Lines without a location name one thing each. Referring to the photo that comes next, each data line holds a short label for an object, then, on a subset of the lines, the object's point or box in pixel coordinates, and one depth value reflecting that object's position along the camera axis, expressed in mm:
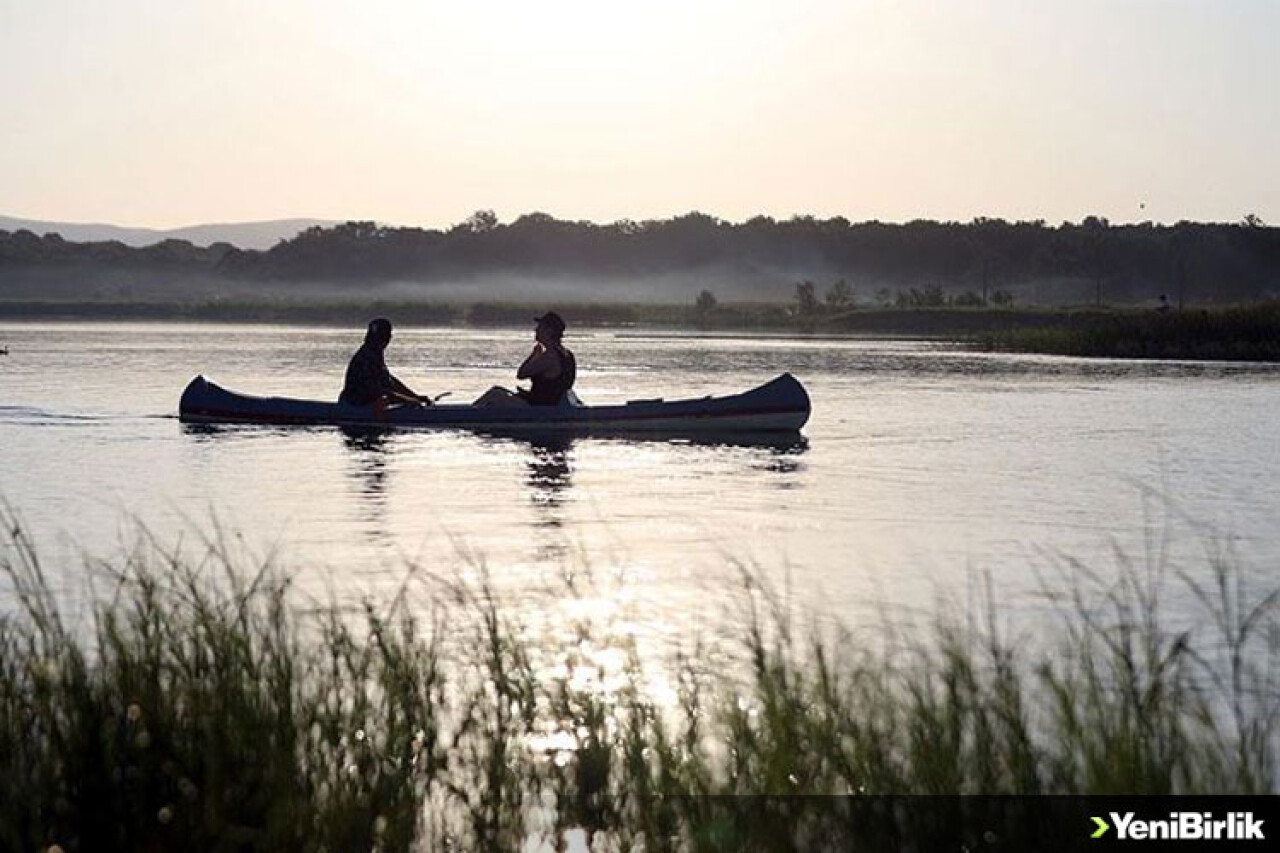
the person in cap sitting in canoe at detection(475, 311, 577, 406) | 25438
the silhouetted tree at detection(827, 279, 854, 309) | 105312
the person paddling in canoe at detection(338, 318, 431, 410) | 26172
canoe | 25844
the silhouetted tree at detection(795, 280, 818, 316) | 94762
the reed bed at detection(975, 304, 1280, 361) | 54094
